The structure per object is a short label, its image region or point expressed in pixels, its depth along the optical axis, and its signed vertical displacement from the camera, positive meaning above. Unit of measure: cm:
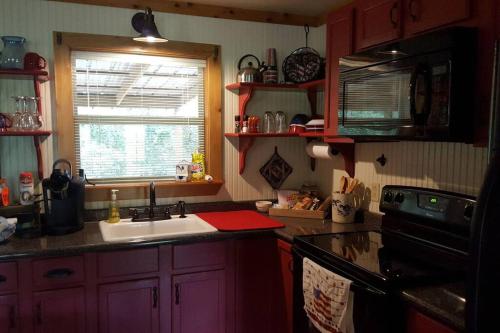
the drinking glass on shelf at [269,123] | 291 +7
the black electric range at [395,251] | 154 -53
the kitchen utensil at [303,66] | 277 +45
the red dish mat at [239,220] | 243 -54
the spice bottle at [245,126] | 280 +5
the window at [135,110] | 253 +15
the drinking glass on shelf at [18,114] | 232 +10
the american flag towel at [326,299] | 165 -69
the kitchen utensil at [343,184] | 263 -31
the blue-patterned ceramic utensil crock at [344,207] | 252 -44
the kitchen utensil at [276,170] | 305 -27
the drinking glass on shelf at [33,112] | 234 +12
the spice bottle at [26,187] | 232 -30
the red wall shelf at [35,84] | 227 +27
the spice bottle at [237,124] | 283 +6
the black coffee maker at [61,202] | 222 -37
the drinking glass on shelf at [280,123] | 292 +7
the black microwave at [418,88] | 154 +19
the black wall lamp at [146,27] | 243 +62
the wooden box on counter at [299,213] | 271 -52
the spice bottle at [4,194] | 228 -33
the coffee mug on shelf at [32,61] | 231 +39
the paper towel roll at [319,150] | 273 -11
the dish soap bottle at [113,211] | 255 -47
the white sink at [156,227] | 242 -56
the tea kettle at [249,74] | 278 +39
